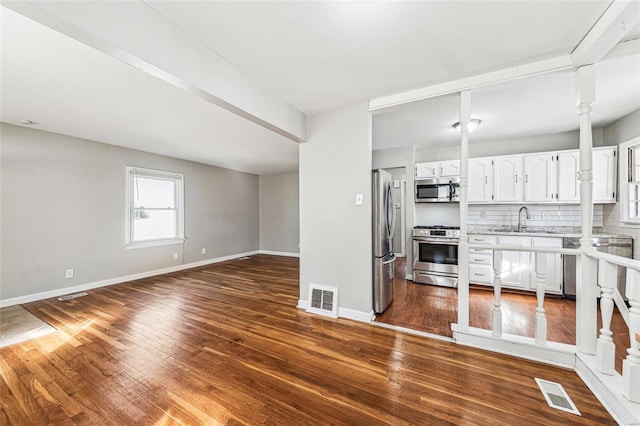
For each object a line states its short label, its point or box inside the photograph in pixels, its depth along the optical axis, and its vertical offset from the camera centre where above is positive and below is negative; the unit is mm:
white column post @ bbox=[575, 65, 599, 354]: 1931 -124
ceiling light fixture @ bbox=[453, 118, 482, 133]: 3425 +1249
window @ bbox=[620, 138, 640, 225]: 3256 +418
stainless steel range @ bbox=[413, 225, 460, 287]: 4172 -746
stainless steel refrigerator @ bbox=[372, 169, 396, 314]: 3020 -364
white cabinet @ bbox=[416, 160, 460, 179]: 4523 +794
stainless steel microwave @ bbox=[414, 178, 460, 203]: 4480 +399
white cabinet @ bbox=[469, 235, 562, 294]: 3639 -829
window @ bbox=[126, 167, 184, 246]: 4832 +96
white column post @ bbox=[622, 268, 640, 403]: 1444 -806
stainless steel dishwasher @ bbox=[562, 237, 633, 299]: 3293 -503
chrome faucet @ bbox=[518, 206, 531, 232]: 4266 -49
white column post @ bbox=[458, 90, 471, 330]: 2350 -194
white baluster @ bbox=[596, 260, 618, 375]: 1701 -756
